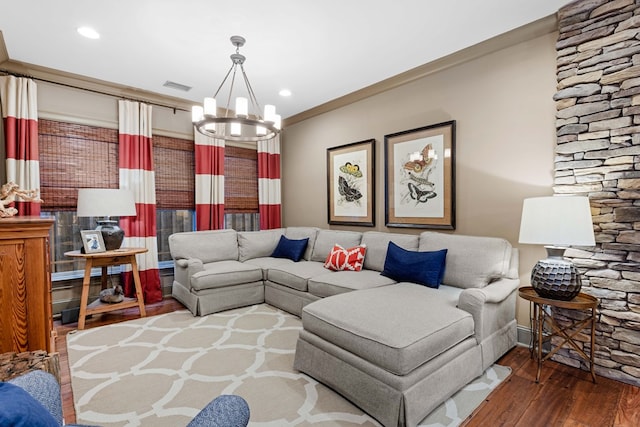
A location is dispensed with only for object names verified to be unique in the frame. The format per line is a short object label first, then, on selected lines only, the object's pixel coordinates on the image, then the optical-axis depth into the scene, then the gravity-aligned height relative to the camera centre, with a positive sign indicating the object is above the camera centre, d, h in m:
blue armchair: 0.94 -0.62
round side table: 2.13 -0.81
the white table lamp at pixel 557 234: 2.12 -0.16
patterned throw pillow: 3.53 -0.55
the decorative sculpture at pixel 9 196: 2.05 +0.11
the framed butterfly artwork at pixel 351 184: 4.12 +0.37
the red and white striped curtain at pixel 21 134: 3.25 +0.82
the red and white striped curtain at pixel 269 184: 5.29 +0.46
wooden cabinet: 1.69 -0.40
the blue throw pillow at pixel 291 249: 4.26 -0.52
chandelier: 2.55 +0.80
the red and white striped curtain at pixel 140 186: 3.96 +0.32
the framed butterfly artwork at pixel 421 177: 3.31 +0.37
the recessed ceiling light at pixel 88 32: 2.70 +1.56
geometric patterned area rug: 1.85 -1.19
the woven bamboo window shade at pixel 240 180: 5.02 +0.51
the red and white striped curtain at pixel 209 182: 4.56 +0.42
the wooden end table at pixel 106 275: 3.31 -0.71
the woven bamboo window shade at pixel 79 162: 3.58 +0.60
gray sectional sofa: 1.77 -0.75
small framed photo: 3.43 -0.33
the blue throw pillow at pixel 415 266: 2.79 -0.52
